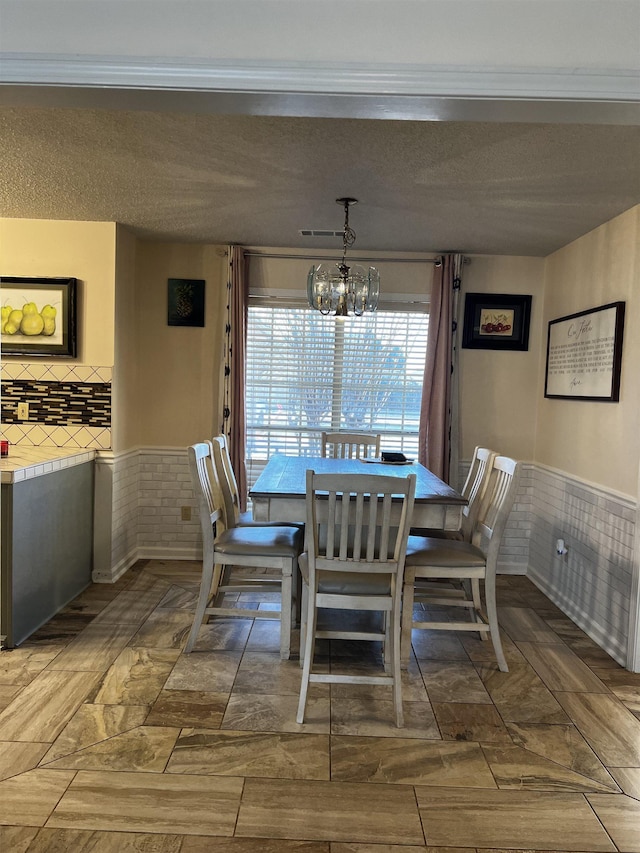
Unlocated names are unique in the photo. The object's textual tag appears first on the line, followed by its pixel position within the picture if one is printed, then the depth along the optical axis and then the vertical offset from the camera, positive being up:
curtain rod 4.62 +0.92
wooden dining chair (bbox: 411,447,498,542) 3.44 -0.50
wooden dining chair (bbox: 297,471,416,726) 2.46 -0.70
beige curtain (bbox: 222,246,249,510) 4.55 +0.17
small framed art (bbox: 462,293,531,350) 4.65 +0.52
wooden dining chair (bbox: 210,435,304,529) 3.51 -0.57
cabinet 3.06 -0.85
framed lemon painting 4.06 +0.38
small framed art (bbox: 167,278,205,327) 4.64 +0.58
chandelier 3.29 +0.50
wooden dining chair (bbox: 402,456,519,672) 2.99 -0.79
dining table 2.84 -0.50
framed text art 3.41 +0.25
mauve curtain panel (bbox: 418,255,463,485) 4.54 +0.15
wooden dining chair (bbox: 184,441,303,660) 3.04 -0.80
